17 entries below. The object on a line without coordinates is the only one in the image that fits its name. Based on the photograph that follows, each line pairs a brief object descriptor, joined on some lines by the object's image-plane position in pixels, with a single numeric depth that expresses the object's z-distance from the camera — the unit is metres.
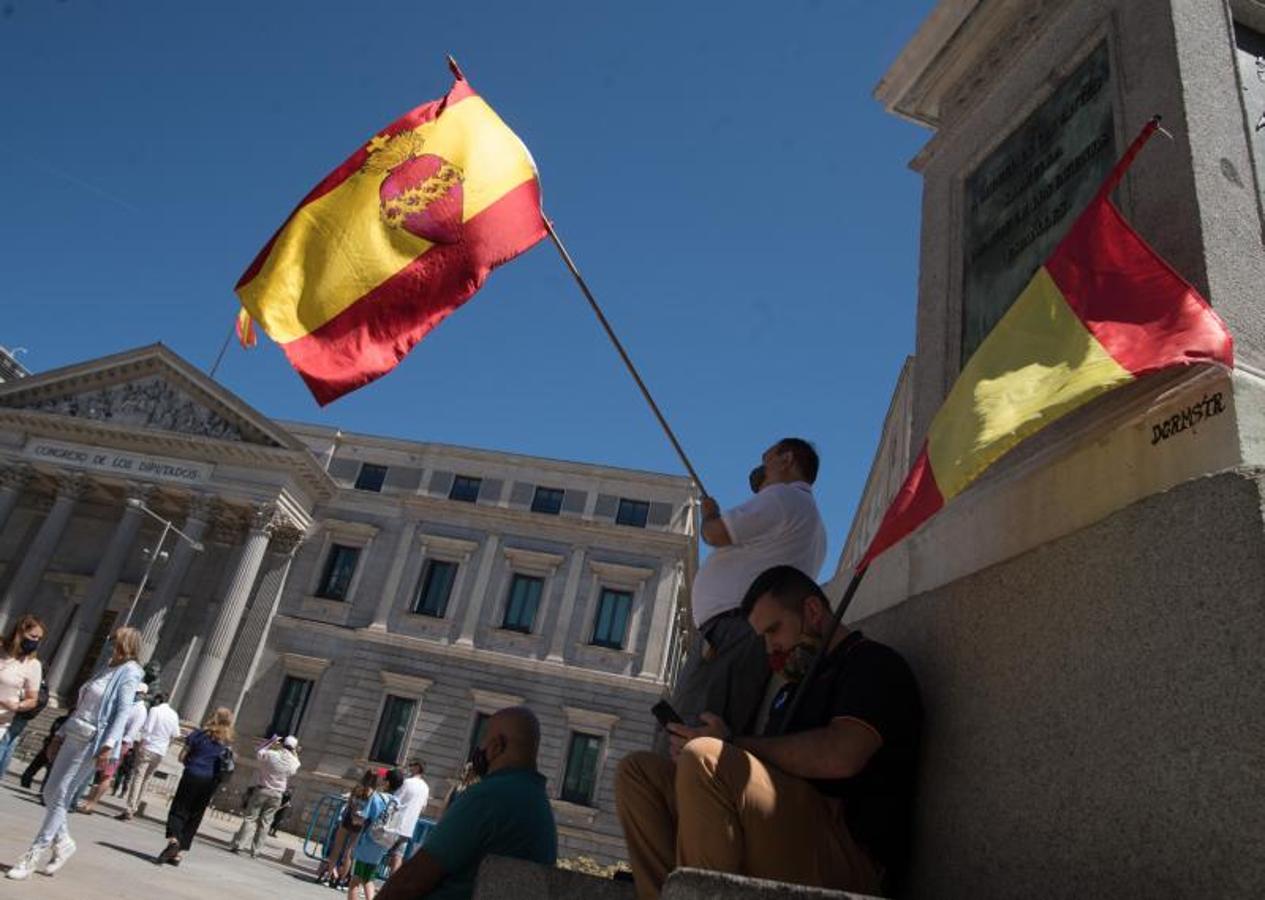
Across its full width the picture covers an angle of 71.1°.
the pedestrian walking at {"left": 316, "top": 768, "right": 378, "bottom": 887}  11.20
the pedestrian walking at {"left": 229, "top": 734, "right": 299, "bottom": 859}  11.42
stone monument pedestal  1.60
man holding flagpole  2.96
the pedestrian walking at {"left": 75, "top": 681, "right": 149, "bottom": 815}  9.49
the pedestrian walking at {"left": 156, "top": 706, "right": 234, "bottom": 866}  7.70
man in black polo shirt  1.77
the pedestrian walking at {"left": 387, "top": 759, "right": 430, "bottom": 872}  9.48
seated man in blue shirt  2.94
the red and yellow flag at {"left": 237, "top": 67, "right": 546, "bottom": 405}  3.88
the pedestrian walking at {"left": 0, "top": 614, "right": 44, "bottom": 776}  5.73
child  7.95
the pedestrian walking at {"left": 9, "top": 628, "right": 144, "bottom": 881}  4.91
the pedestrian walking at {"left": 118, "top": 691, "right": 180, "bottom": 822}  12.02
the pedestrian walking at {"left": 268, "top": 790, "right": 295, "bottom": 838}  20.89
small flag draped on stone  1.92
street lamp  26.06
